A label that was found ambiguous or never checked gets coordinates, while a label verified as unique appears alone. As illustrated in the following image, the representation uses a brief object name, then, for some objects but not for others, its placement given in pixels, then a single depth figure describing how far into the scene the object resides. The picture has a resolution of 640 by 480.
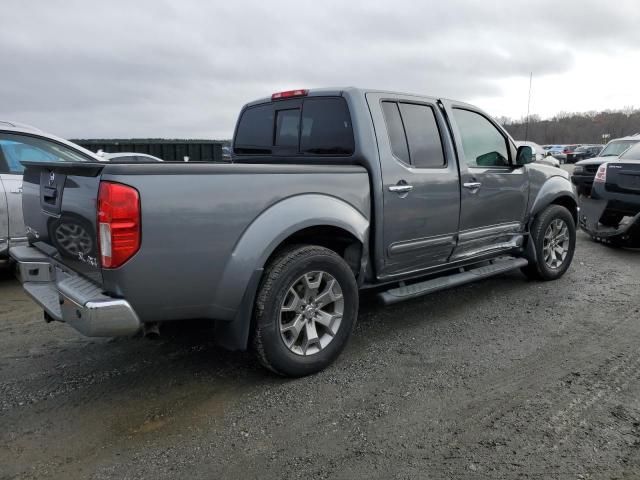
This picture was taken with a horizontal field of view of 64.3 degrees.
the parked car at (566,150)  38.75
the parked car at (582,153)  33.97
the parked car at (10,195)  5.24
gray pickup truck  2.72
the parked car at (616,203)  7.23
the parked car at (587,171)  12.03
